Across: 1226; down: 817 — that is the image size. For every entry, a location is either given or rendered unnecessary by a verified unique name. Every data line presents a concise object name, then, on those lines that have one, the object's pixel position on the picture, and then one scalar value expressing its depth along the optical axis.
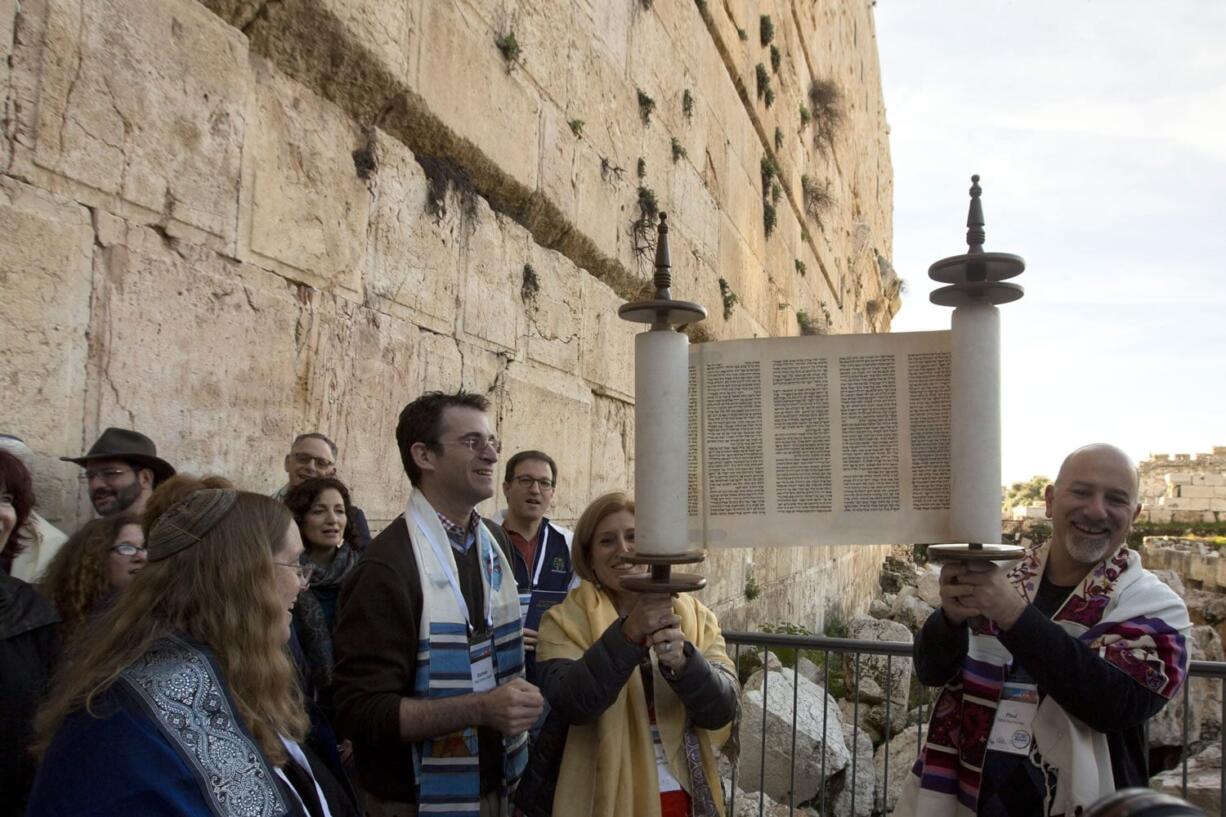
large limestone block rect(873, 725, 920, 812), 5.68
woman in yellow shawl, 2.33
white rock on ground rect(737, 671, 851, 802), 5.39
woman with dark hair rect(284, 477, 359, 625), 3.14
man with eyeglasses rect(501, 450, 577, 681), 4.07
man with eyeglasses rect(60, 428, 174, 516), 2.55
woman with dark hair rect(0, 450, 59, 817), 2.00
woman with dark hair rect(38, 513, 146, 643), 2.24
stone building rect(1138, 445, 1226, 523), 35.66
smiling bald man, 2.12
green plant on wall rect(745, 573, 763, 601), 9.30
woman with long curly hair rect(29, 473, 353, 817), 1.45
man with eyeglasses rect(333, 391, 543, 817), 2.40
